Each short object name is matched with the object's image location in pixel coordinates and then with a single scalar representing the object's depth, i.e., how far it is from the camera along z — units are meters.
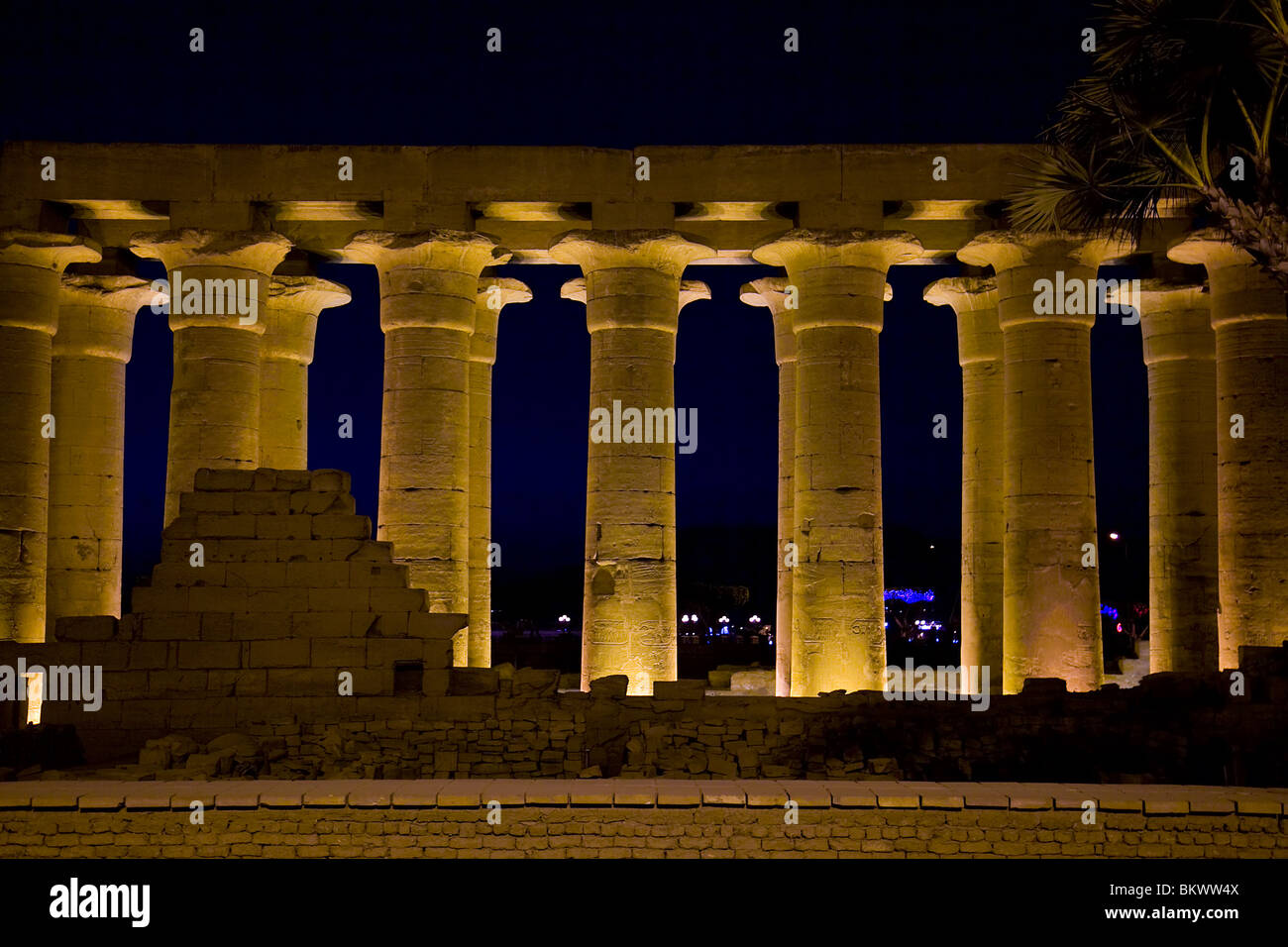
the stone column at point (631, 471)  20.19
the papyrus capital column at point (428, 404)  20.55
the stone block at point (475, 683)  17.70
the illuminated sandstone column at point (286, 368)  23.50
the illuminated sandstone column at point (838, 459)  20.17
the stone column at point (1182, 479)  22.92
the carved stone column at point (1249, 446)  19.98
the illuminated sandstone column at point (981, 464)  23.69
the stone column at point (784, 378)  23.59
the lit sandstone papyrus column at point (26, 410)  20.30
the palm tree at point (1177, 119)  15.82
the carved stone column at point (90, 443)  22.73
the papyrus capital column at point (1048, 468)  20.36
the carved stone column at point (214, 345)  20.52
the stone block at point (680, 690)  17.69
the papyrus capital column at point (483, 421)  23.28
